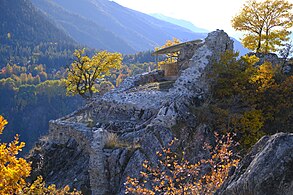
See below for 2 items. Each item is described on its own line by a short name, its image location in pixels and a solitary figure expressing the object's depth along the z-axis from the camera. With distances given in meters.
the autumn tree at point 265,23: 26.14
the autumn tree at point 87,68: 31.30
